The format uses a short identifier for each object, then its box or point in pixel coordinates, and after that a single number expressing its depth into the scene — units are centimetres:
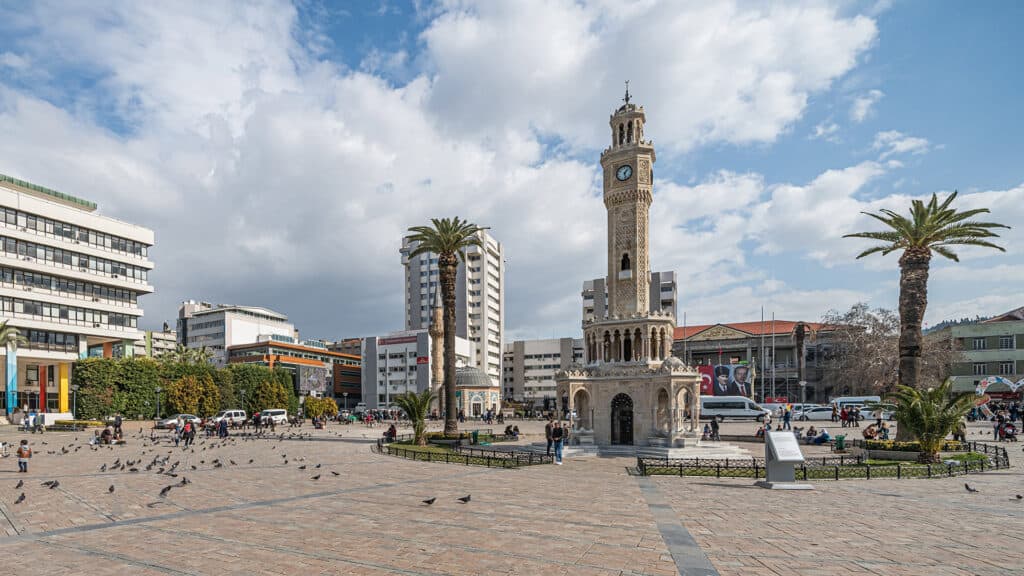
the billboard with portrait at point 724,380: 7715
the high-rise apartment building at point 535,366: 13700
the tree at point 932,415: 2483
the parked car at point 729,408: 7169
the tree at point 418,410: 3434
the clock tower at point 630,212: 3819
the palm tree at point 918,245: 3228
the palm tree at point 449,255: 3834
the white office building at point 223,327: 12469
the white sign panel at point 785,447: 1983
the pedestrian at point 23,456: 2314
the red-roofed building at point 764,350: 9931
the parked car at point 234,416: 5912
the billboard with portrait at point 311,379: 9259
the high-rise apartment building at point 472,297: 12781
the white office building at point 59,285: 5747
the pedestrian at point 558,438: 2709
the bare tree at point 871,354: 7331
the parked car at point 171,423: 5276
